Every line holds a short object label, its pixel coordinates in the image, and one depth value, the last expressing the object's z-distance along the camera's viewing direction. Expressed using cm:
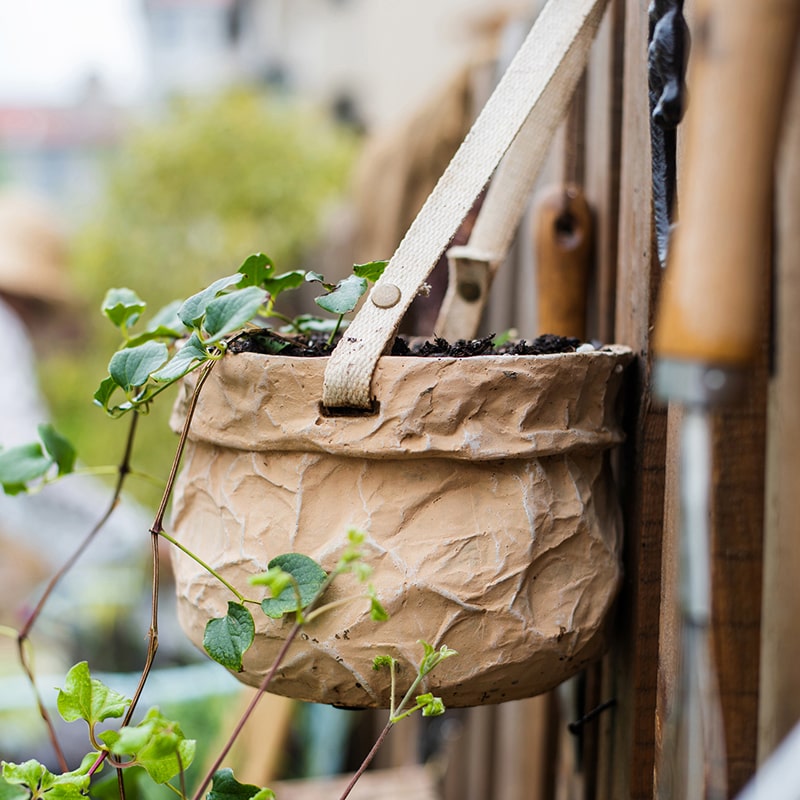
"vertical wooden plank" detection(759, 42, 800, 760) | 49
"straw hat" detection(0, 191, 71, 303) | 288
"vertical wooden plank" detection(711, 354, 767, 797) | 43
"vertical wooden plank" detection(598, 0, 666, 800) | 58
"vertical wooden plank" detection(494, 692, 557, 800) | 106
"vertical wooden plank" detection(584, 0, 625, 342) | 77
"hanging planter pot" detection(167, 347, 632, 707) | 49
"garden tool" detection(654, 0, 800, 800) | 30
